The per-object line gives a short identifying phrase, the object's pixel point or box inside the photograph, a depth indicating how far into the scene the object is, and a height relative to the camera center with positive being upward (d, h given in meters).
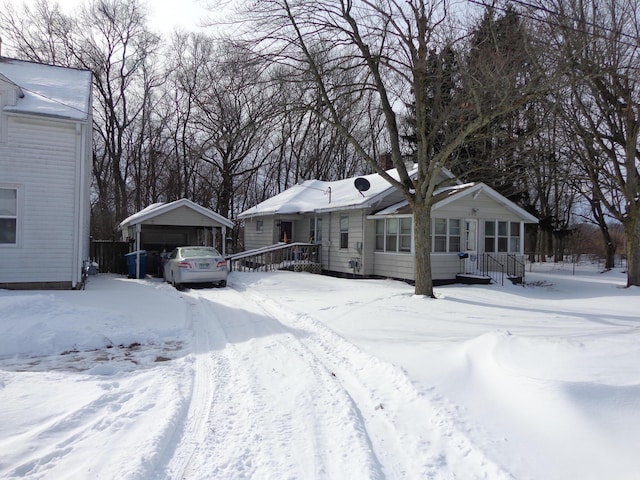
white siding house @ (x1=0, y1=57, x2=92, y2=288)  12.24 +1.45
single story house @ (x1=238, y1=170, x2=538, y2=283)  17.80 +0.50
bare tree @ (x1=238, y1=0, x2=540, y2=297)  11.47 +4.62
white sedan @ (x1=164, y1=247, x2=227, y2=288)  15.16 -0.83
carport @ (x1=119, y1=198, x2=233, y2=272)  18.34 +0.91
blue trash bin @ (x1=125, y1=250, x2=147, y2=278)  18.71 -0.87
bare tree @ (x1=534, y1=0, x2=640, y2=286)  11.66 +4.96
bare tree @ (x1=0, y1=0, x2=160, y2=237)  31.52 +9.63
